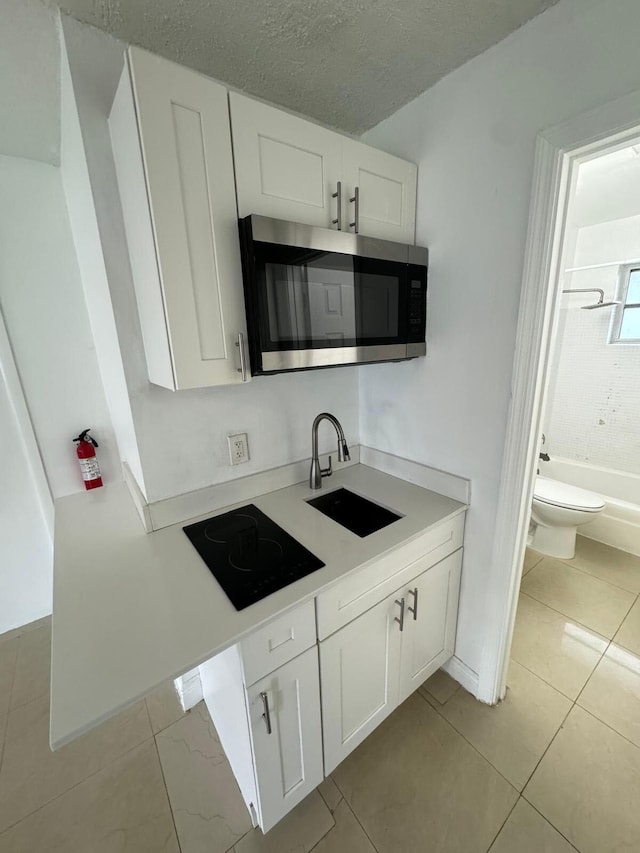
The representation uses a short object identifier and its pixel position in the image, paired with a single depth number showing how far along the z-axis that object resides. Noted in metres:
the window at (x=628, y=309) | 2.57
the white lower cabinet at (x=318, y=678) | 0.93
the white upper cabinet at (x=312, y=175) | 0.97
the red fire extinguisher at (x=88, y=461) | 1.74
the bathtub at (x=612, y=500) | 2.44
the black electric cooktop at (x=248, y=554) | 0.98
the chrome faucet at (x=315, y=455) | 1.38
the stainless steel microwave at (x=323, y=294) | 0.98
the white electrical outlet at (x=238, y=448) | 1.38
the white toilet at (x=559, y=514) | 2.21
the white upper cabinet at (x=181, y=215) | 0.84
